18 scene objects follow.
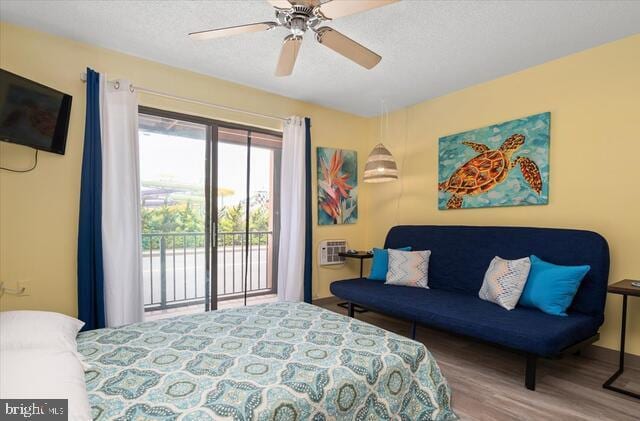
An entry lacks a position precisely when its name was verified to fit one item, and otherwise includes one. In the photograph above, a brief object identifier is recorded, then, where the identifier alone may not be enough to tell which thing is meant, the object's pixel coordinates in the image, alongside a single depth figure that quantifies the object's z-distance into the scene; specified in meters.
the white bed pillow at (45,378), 1.10
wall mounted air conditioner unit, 4.27
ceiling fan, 1.67
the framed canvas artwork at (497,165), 2.99
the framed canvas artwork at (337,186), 4.26
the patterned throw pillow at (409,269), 3.40
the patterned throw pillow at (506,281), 2.56
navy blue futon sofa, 2.17
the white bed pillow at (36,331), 1.55
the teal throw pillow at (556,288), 2.41
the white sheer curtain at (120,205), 2.74
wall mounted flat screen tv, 2.15
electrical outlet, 2.47
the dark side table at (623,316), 2.07
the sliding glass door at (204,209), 3.33
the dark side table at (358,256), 4.05
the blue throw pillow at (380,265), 3.67
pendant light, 3.61
